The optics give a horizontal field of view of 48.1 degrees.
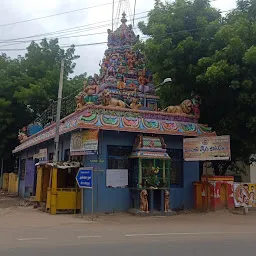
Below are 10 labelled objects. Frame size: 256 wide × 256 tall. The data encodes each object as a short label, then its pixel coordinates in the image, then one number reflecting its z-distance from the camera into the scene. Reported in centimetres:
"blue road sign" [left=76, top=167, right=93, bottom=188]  1110
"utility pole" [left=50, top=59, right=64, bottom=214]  1187
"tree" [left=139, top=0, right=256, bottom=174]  1225
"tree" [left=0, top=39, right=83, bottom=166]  2278
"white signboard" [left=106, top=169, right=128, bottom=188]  1229
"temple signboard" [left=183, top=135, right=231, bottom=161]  1197
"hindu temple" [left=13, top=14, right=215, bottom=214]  1202
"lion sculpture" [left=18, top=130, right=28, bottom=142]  2040
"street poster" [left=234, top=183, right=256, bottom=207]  1282
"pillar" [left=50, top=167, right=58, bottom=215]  1185
